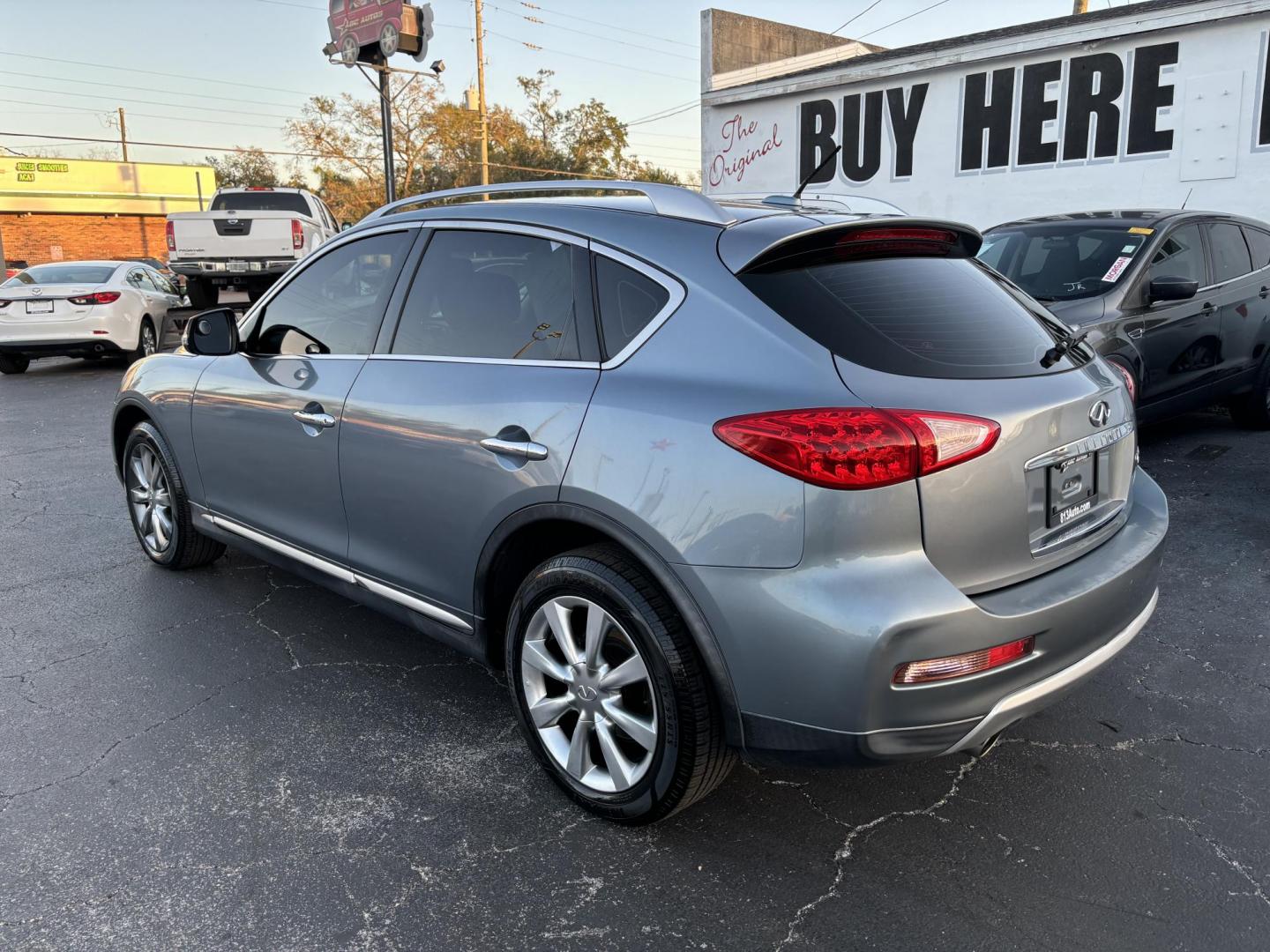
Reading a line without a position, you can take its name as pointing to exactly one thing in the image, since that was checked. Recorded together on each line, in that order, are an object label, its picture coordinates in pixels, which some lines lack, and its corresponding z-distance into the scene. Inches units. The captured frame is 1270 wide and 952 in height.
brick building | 1792.6
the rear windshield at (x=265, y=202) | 697.6
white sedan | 486.3
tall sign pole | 682.2
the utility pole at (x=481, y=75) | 1657.2
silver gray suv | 87.6
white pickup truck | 573.3
